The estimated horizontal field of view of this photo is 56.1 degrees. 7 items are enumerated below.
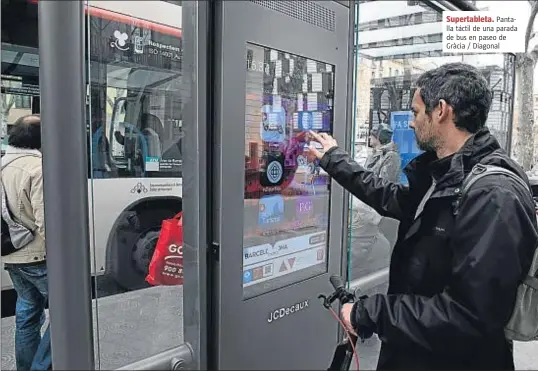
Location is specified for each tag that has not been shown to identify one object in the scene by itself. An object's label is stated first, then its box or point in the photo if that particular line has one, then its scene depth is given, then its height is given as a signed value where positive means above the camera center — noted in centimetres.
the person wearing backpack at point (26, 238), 274 -57
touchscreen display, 199 -16
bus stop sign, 335 +2
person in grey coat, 323 -55
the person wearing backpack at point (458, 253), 136 -33
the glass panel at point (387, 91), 325 +32
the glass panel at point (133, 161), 180 -10
